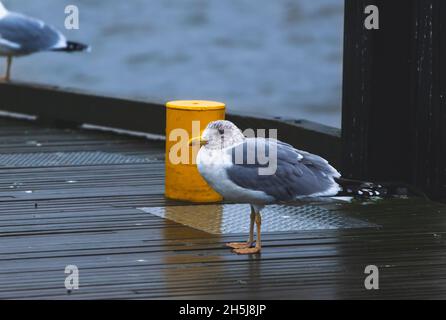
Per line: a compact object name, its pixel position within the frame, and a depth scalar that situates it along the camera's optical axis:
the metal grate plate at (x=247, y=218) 15.22
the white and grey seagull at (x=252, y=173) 13.70
